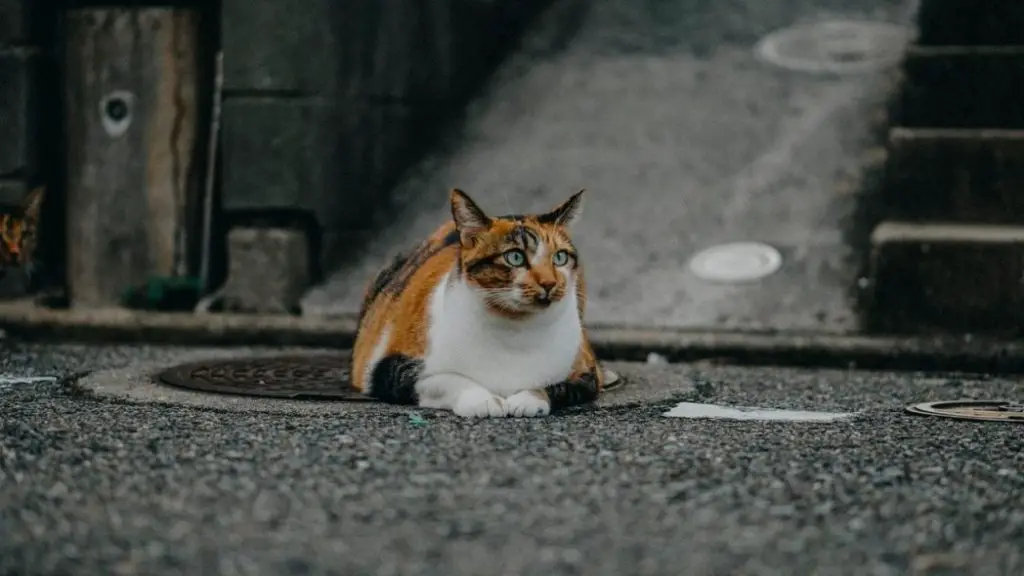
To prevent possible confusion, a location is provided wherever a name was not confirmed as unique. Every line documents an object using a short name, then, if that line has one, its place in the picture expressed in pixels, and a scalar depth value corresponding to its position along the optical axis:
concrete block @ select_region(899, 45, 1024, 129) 7.57
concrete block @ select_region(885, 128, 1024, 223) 7.42
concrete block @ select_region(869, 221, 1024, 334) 7.12
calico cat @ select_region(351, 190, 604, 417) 4.87
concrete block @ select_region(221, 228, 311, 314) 8.37
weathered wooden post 8.84
